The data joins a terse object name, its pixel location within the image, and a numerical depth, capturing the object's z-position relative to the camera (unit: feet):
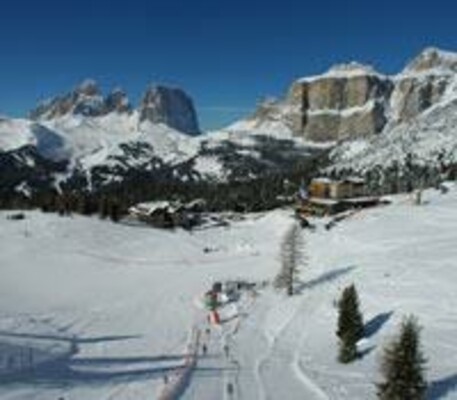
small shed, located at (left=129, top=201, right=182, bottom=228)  631.97
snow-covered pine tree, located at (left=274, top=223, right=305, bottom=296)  325.62
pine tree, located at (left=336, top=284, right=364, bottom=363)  202.49
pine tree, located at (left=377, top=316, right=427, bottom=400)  143.64
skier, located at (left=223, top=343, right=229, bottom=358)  234.60
